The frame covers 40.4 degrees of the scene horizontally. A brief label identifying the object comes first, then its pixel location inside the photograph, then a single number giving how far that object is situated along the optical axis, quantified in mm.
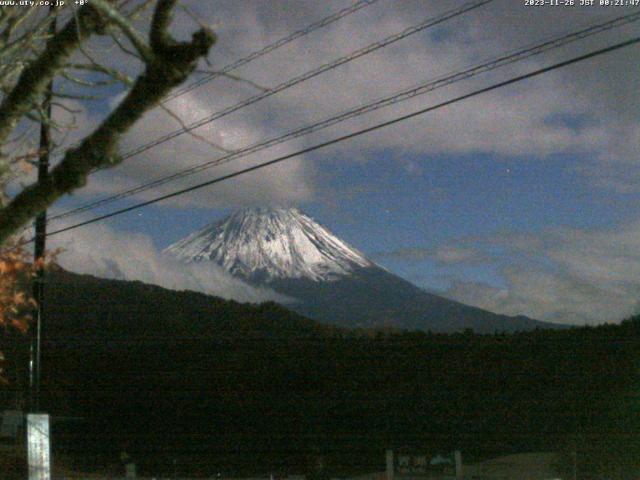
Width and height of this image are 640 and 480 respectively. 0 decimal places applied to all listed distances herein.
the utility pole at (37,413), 13133
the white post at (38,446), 13172
